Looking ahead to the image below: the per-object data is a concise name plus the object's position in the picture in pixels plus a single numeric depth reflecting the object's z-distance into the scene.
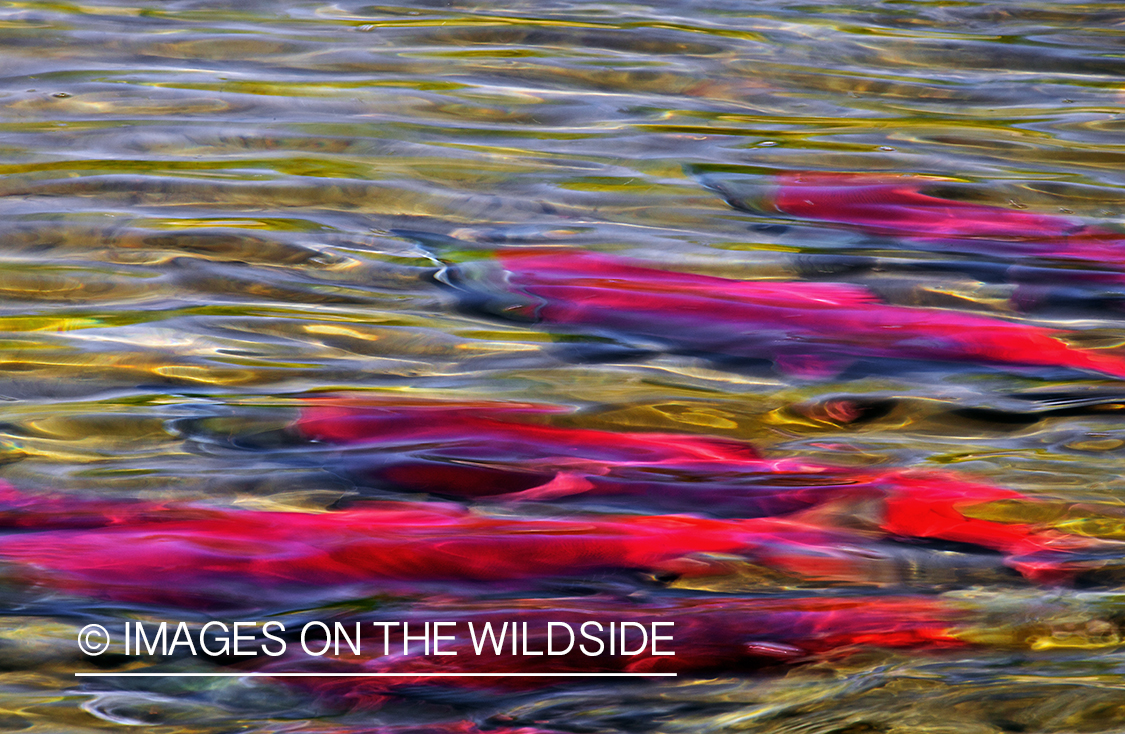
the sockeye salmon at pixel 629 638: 6.41
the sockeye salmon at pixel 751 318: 6.81
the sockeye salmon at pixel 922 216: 7.06
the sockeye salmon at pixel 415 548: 6.49
